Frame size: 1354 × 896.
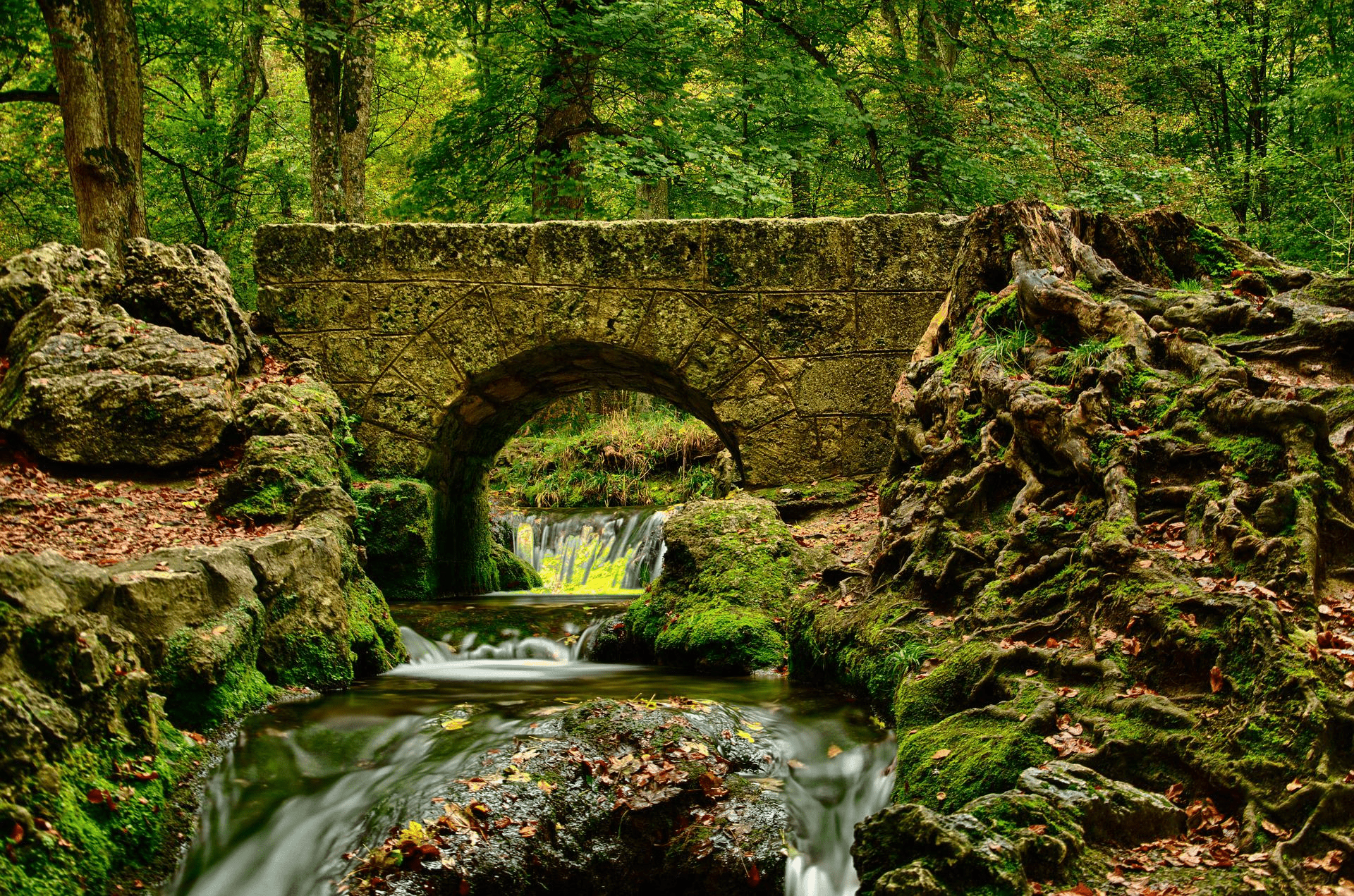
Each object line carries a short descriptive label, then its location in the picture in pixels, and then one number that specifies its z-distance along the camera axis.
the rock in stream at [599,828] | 3.78
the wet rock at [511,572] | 11.65
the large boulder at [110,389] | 7.01
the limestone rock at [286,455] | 6.73
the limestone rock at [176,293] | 7.99
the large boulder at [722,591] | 6.51
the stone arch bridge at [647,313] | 8.70
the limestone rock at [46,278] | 7.68
